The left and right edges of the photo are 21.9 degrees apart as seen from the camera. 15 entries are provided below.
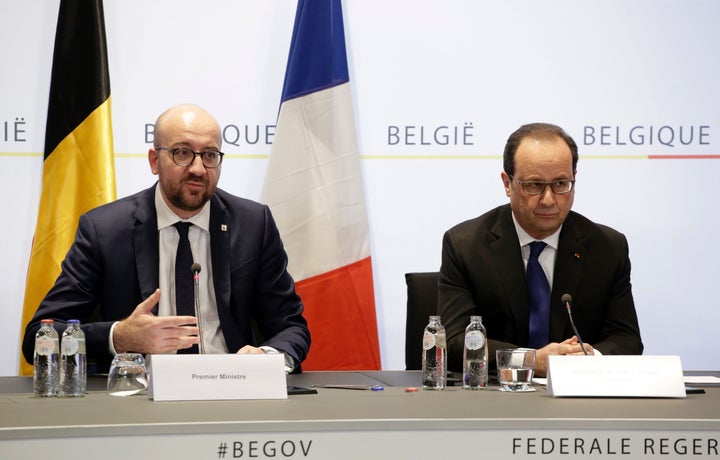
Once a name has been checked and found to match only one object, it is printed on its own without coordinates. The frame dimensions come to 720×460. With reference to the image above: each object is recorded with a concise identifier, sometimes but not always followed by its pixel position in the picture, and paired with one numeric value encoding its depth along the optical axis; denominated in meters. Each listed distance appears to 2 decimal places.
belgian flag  8.37
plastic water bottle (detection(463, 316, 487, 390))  5.30
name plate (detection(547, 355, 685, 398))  4.84
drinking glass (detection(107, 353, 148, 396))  4.88
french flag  8.67
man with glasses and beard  6.45
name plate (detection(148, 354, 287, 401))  4.52
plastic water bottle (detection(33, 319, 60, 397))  4.83
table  3.61
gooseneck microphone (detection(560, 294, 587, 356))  5.37
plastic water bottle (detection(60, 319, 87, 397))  4.77
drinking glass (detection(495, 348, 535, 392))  5.22
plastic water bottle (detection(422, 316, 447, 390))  5.26
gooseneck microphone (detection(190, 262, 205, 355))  5.23
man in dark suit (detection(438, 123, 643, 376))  6.45
